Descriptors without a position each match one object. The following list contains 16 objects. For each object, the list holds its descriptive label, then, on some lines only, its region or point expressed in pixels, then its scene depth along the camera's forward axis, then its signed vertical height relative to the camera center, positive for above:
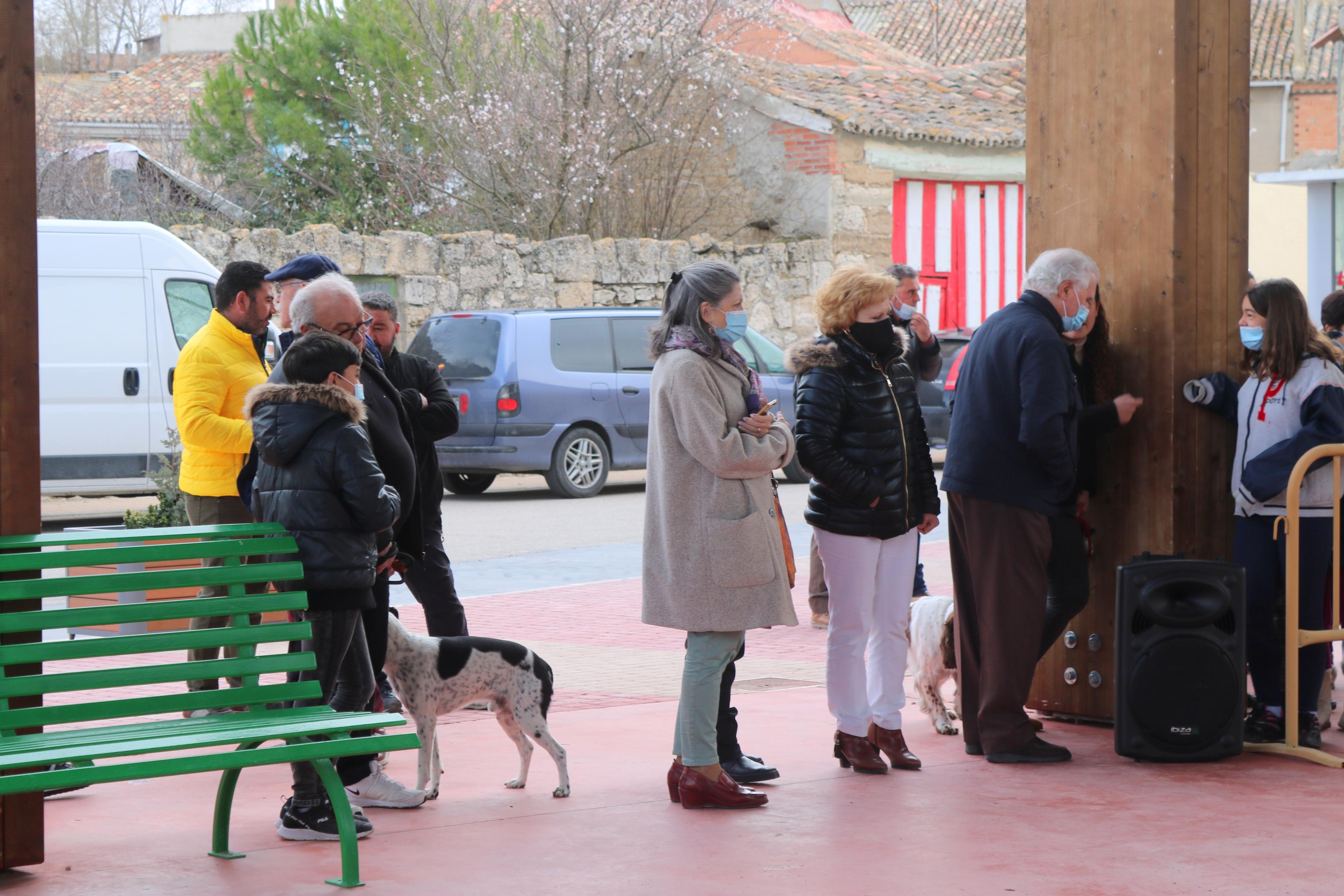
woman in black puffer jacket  11.94 -0.53
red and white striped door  57.09 +1.87
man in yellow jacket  13.27 -0.18
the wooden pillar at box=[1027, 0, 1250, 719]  12.98 +0.47
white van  28.23 +0.07
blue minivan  33.66 -0.45
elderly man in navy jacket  12.28 -0.53
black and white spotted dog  11.57 -1.20
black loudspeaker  12.19 -1.16
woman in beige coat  10.86 -0.56
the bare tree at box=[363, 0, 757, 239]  49.81 +3.80
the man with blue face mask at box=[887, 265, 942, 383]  18.00 +0.03
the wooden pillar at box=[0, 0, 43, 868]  9.29 +0.09
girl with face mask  12.55 -0.40
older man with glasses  10.72 -0.37
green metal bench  8.48 -0.95
